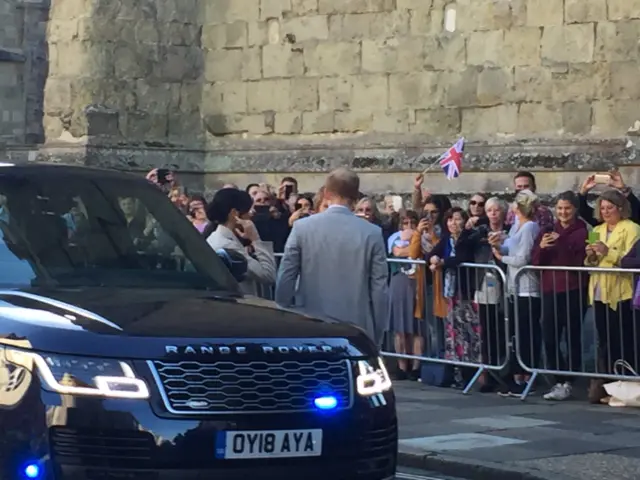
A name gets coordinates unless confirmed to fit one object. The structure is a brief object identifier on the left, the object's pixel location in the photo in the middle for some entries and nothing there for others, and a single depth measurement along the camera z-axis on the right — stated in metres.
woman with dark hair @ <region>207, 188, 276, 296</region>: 10.02
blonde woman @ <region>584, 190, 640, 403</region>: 12.80
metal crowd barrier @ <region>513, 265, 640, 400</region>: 12.83
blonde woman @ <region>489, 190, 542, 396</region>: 13.34
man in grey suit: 9.49
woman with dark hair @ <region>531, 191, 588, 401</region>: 13.17
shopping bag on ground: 12.75
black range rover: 6.42
